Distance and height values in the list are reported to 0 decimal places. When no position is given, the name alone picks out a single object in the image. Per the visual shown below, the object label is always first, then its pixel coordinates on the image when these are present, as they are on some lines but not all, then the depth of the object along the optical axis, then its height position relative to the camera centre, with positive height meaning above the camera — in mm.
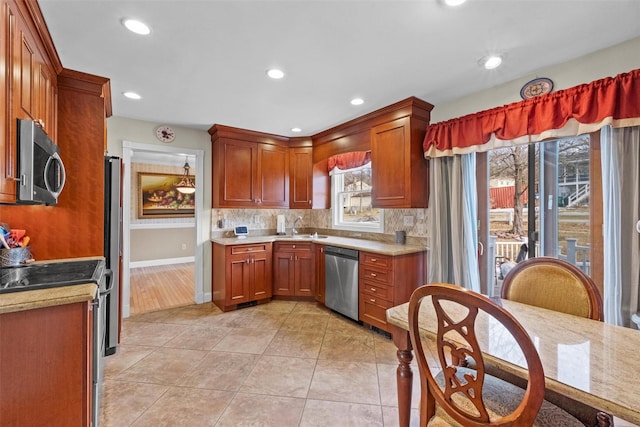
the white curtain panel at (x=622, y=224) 1788 -66
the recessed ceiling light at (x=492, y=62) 2045 +1133
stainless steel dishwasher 3193 -773
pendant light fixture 6406 +694
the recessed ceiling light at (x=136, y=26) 1678 +1153
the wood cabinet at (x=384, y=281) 2824 -692
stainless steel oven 1550 -863
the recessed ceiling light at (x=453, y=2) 1489 +1126
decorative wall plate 2172 +998
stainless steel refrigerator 2410 -158
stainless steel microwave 1382 +261
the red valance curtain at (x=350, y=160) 3774 +774
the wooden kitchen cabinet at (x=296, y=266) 3902 -705
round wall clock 3582 +1048
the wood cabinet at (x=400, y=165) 2912 +526
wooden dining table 838 -514
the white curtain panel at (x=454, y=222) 2654 -71
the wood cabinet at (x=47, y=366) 1239 -694
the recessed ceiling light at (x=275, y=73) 2240 +1149
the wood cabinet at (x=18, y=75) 1293 +758
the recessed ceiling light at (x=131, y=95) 2699 +1169
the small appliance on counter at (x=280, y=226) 4430 -171
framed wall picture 6090 +398
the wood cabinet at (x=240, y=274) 3531 -766
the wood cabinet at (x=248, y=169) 3797 +647
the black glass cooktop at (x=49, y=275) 1427 -346
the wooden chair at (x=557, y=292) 1266 -417
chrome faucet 4484 -200
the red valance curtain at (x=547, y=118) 1791 +728
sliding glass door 2135 +81
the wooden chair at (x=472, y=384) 839 -593
